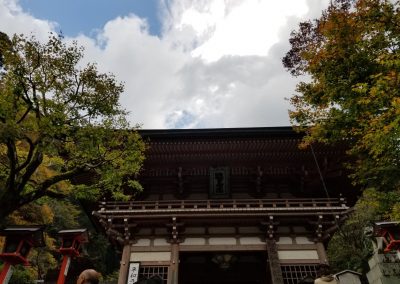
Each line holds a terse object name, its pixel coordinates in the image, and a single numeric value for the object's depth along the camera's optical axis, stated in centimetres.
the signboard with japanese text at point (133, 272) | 1072
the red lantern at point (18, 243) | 780
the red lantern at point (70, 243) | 834
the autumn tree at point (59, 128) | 902
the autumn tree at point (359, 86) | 773
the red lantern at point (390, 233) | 863
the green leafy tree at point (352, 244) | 1656
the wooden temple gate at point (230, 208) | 1120
